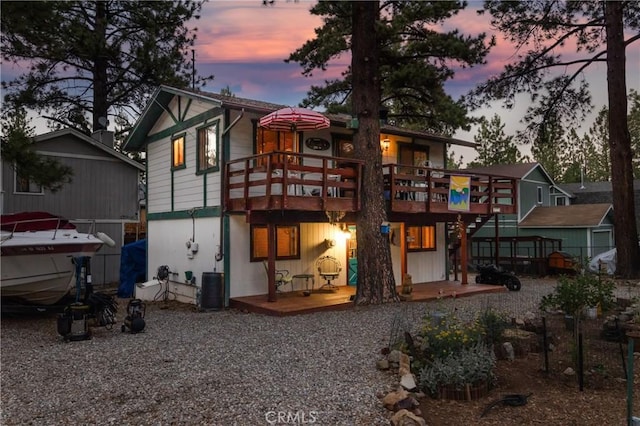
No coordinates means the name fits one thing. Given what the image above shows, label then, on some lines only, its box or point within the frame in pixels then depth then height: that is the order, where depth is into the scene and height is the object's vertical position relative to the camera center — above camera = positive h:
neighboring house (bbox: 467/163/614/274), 22.88 +0.20
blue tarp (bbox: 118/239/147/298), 15.96 -1.00
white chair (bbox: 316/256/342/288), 13.40 -0.97
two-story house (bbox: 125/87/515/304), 11.64 +0.89
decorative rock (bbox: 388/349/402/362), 6.02 -1.54
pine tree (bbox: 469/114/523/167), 46.22 +8.59
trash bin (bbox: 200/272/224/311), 11.75 -1.46
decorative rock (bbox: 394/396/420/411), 4.77 -1.69
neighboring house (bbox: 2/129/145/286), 16.78 +1.55
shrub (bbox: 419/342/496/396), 5.14 -1.49
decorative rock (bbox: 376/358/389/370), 6.02 -1.64
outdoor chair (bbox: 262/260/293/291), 12.61 -1.15
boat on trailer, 10.03 -0.43
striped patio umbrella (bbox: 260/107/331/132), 10.53 +2.49
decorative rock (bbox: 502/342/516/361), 6.30 -1.55
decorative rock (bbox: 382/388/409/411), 4.82 -1.66
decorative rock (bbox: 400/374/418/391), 5.27 -1.64
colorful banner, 13.93 +1.12
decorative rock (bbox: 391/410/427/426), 4.31 -1.68
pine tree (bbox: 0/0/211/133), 19.72 +7.38
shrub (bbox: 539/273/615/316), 8.59 -1.16
